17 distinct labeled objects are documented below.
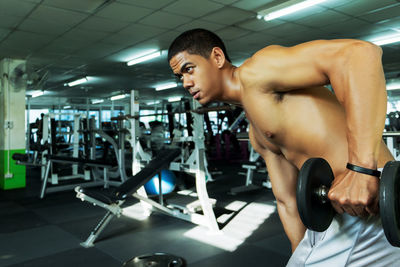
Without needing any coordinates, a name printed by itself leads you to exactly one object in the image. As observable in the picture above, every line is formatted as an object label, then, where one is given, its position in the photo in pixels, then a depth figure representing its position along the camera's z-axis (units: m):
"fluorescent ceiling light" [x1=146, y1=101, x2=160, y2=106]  13.63
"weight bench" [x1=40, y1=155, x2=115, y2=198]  4.43
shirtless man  0.67
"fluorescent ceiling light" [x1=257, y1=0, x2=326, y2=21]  3.55
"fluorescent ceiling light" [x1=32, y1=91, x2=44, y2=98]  9.94
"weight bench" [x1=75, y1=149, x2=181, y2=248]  2.42
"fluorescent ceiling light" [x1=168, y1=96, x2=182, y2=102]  12.27
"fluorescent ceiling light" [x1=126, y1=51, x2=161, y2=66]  5.72
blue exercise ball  3.87
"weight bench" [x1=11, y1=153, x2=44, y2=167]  4.71
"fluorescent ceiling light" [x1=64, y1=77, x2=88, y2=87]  8.05
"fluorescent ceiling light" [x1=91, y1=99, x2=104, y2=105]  12.22
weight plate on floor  1.96
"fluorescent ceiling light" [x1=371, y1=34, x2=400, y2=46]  5.12
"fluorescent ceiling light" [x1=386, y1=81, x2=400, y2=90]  9.62
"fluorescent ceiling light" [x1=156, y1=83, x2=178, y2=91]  9.34
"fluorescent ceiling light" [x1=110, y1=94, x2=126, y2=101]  11.19
